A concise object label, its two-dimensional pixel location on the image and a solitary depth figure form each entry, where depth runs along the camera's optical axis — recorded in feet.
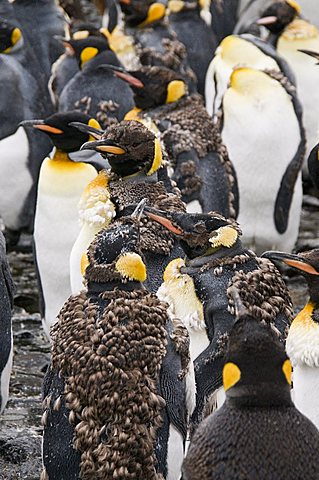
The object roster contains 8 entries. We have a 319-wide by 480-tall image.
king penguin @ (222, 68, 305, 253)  50.03
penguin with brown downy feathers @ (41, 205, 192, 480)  25.38
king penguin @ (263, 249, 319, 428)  27.84
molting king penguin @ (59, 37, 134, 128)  51.11
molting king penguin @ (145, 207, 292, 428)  29.45
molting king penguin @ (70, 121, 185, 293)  33.58
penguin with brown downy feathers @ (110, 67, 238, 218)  43.04
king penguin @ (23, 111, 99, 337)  40.52
